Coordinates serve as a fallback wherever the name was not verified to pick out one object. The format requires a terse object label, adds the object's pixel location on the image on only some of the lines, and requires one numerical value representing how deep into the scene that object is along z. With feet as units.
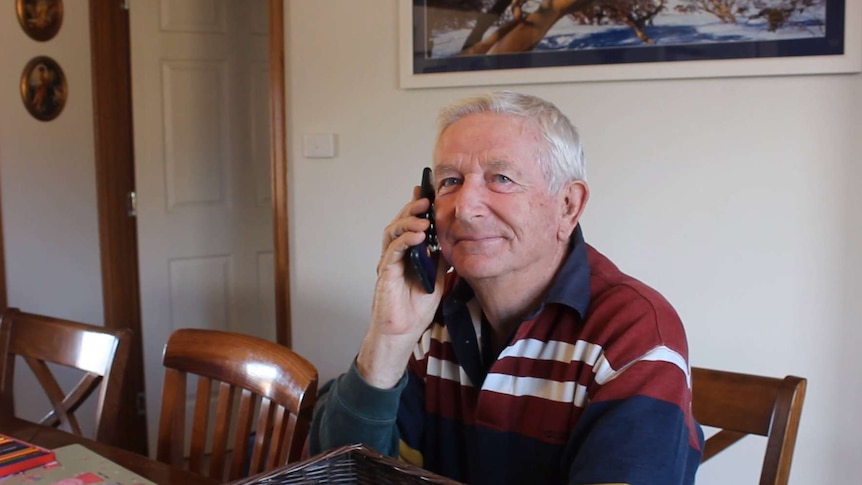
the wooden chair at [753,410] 4.11
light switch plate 8.76
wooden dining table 4.27
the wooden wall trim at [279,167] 9.09
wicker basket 3.12
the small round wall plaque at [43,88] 9.91
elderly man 3.29
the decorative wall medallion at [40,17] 9.81
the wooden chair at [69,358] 5.49
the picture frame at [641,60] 6.22
